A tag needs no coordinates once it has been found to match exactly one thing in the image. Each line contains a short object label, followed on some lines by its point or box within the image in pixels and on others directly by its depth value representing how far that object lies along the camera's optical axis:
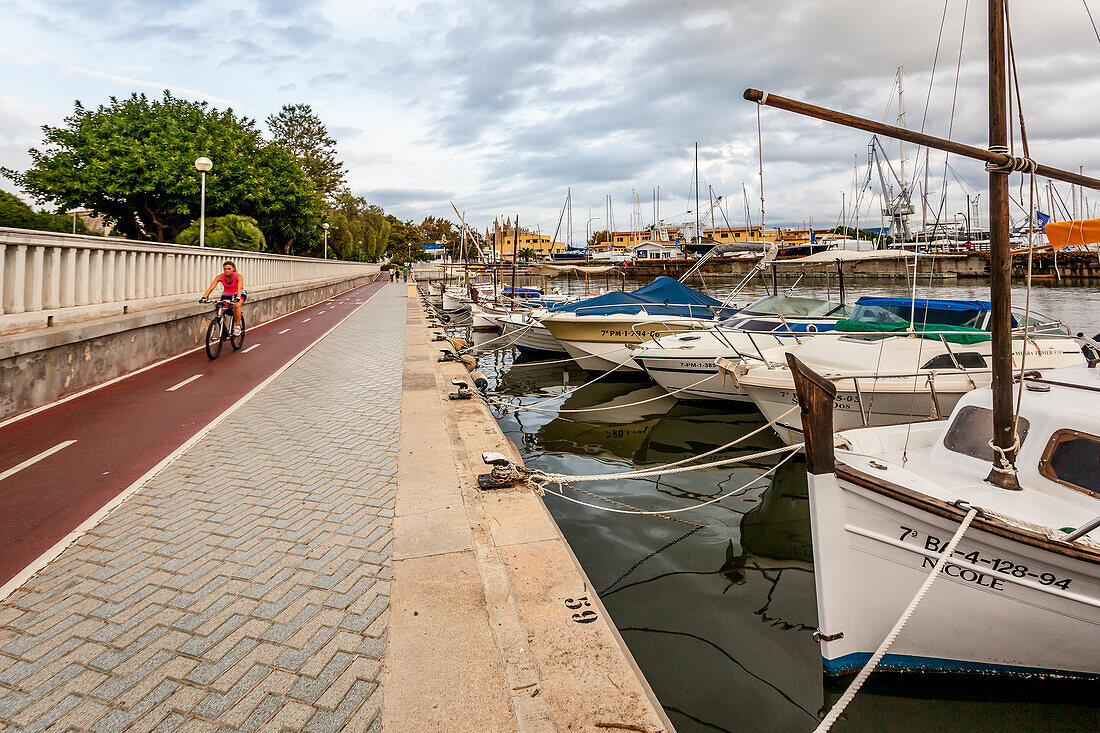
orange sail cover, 8.85
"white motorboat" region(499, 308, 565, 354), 19.72
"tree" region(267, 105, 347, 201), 65.19
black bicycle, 13.08
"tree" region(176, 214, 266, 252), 28.81
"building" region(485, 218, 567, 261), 126.24
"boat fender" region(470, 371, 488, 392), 11.21
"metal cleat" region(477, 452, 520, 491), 5.53
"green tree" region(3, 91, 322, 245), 31.02
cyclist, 13.83
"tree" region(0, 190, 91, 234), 30.08
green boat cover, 9.66
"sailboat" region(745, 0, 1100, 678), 3.57
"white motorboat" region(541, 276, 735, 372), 15.72
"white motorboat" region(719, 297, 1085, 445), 8.80
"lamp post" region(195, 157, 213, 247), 17.67
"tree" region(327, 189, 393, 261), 74.76
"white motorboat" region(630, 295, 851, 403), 12.04
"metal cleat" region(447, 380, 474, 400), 9.58
